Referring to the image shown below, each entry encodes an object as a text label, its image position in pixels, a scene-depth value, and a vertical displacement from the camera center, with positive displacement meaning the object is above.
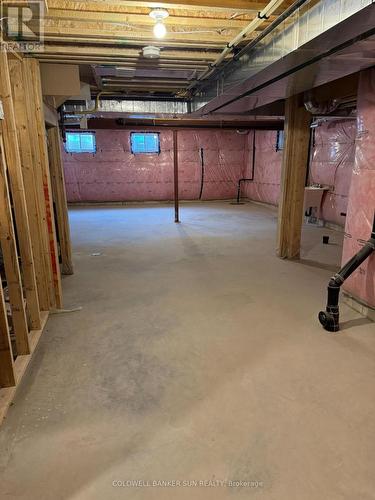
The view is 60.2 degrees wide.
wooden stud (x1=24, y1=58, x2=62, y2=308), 2.42 +0.10
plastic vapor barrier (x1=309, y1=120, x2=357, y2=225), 5.75 +0.02
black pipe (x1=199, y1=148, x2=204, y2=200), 9.43 -0.15
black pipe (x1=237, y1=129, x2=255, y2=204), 9.33 -0.43
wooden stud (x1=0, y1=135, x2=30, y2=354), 1.74 -0.57
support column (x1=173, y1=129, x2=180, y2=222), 6.09 -0.27
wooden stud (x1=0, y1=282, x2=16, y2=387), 1.70 -0.98
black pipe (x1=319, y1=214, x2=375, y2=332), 2.42 -0.89
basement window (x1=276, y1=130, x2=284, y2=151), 7.98 +0.57
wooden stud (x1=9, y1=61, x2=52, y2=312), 2.37 -0.09
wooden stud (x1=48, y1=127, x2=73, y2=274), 3.30 -0.33
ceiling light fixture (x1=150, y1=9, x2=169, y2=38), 1.94 +0.88
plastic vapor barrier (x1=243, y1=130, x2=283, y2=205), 8.23 -0.10
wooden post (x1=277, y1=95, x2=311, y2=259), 3.86 -0.16
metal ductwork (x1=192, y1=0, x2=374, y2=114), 1.62 +0.74
